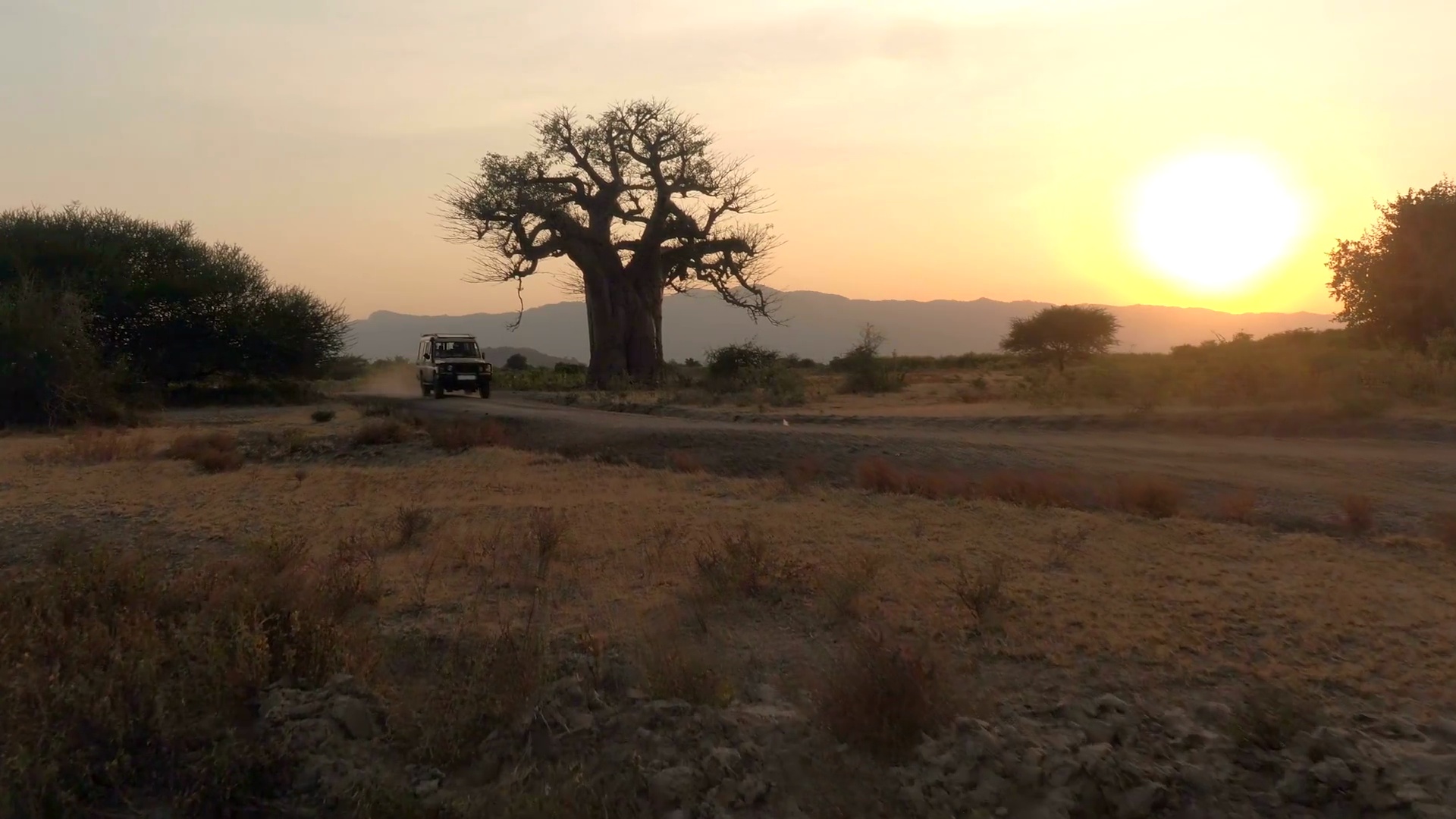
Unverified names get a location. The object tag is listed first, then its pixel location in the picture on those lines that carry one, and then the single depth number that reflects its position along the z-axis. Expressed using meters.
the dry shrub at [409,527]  9.93
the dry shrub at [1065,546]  8.61
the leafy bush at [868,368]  36.34
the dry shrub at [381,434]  20.05
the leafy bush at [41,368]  24.62
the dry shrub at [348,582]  7.41
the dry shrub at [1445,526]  9.14
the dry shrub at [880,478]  13.21
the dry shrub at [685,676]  5.82
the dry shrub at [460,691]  5.56
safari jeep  34.03
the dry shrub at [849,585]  7.26
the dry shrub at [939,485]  12.52
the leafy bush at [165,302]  33.38
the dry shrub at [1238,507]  10.83
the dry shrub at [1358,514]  10.15
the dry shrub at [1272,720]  4.98
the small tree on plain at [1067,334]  47.69
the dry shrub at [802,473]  13.43
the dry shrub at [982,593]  7.11
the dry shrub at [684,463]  15.74
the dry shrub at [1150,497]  11.38
